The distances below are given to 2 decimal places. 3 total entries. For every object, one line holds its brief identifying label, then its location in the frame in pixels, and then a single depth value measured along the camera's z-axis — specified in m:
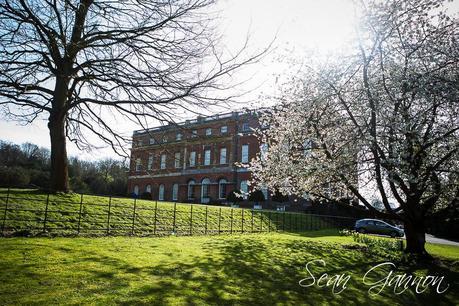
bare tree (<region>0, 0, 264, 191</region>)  6.73
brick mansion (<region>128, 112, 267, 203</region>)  41.25
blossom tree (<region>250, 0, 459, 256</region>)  9.60
